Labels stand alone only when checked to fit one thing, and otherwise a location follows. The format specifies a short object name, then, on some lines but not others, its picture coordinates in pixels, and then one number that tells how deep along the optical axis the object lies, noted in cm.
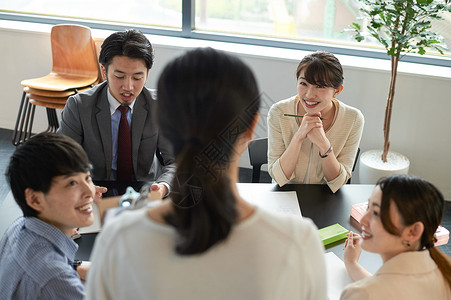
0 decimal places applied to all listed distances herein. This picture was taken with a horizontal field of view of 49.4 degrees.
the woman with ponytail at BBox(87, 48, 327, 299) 82
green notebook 185
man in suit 236
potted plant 297
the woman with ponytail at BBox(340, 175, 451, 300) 138
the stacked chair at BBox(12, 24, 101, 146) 393
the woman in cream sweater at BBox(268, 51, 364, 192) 233
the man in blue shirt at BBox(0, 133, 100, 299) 142
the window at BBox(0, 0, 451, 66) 395
